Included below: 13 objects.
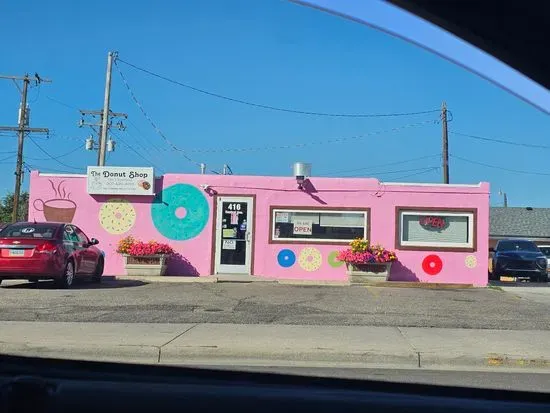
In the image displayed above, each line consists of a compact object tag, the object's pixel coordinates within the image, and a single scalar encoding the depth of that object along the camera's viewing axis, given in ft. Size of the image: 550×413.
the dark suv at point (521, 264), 72.49
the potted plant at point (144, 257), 57.26
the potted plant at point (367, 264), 56.75
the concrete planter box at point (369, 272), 56.90
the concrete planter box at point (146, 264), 57.36
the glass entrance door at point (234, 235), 59.67
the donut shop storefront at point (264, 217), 59.26
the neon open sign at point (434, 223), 59.47
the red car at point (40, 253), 43.62
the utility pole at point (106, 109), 96.48
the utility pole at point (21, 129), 128.98
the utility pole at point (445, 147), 119.03
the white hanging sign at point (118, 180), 59.67
